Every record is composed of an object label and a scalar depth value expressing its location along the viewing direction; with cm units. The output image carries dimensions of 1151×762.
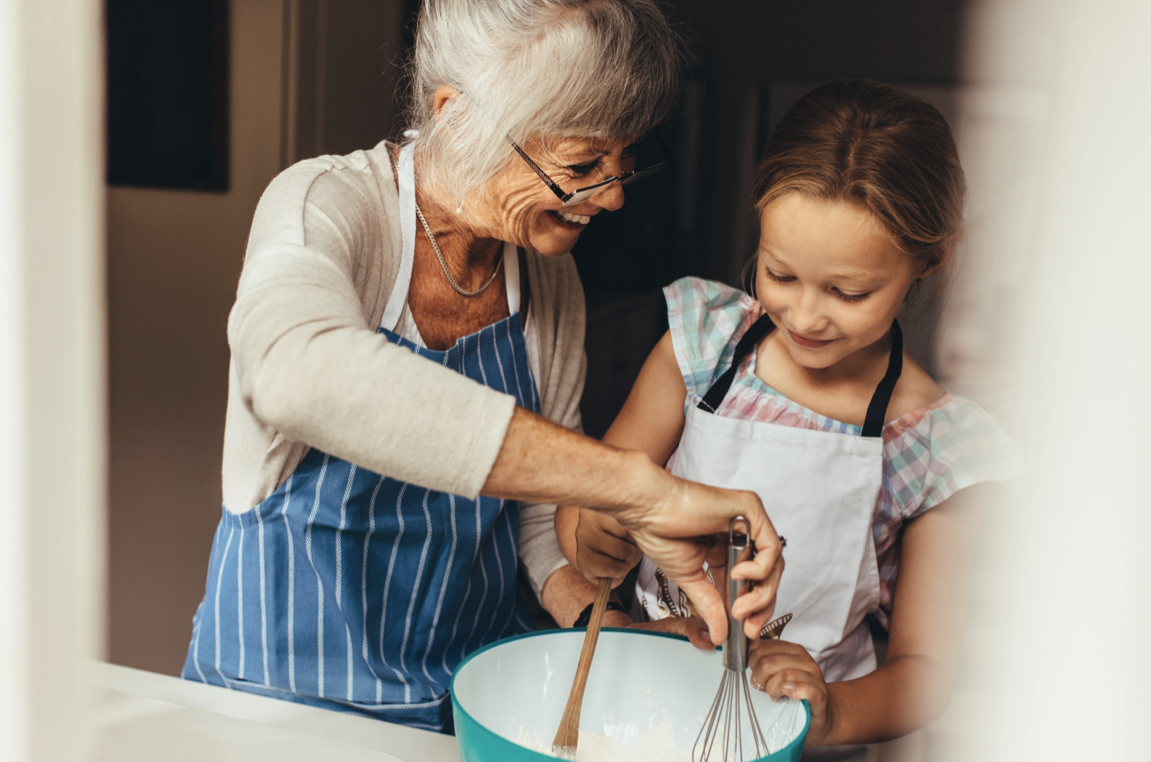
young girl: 85
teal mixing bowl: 81
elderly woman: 82
